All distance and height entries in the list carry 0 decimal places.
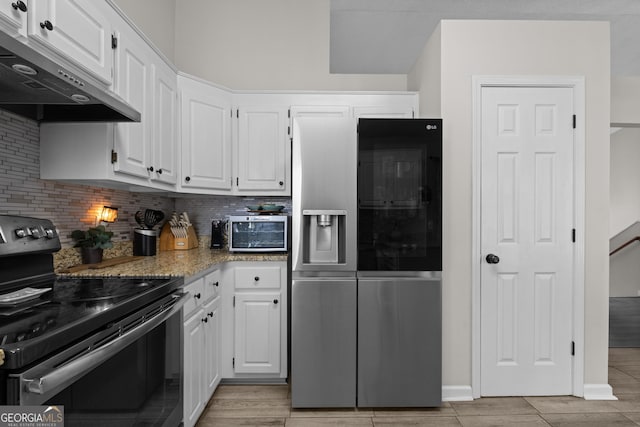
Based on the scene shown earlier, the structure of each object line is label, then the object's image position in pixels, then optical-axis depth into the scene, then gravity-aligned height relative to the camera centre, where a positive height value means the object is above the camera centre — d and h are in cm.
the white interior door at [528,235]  261 -13
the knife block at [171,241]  321 -23
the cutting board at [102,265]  205 -30
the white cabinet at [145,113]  202 +64
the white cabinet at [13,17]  124 +66
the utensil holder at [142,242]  278 -21
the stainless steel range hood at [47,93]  117 +48
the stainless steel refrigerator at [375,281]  242 -42
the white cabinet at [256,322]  276 -79
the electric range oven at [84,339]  97 -39
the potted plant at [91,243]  220 -17
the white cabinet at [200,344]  200 -77
